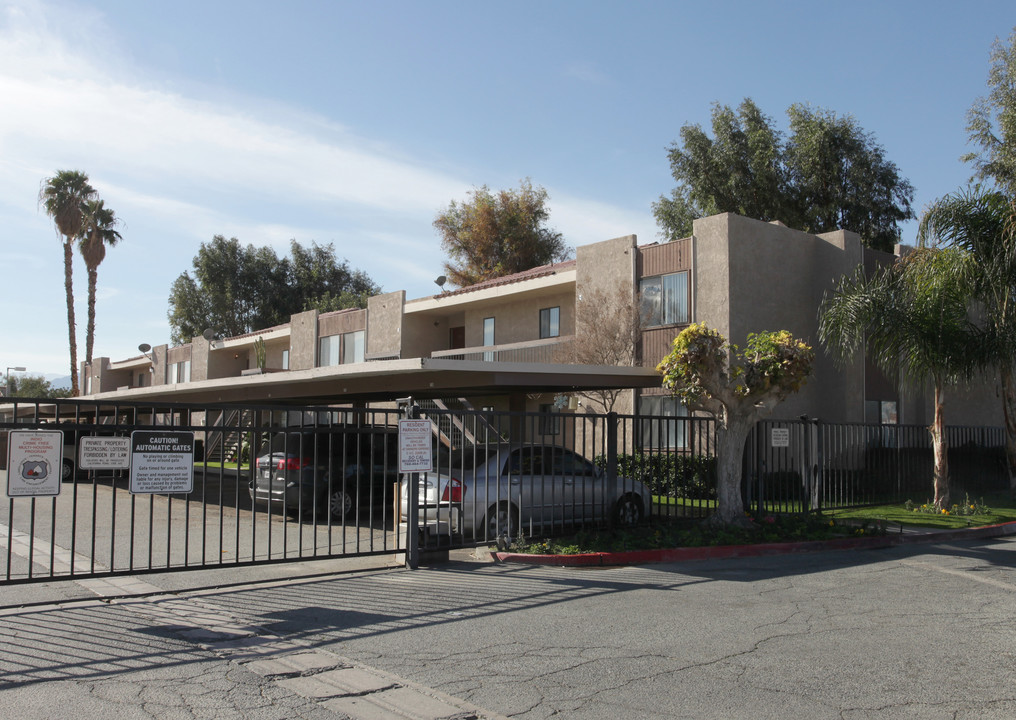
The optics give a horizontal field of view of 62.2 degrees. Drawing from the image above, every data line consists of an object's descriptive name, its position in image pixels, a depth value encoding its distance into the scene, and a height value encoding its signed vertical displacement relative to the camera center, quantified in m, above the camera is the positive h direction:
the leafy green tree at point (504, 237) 44.41 +10.53
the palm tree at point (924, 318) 16.58 +2.40
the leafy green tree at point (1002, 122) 24.98 +9.58
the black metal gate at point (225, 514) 8.41 -1.50
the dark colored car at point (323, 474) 13.44 -0.63
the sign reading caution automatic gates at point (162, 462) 8.20 -0.27
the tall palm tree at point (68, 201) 42.00 +11.64
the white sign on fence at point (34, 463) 7.50 -0.27
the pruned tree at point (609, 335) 22.00 +2.69
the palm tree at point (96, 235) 43.59 +10.33
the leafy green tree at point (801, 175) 37.28 +11.77
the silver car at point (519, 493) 11.12 -0.78
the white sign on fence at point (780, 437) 14.41 +0.02
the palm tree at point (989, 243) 16.47 +3.86
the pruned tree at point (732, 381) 12.59 +0.86
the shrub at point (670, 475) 13.03 -0.60
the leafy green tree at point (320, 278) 58.31 +11.00
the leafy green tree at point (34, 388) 76.81 +4.43
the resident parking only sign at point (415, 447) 9.97 -0.13
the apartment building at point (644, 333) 16.14 +3.16
